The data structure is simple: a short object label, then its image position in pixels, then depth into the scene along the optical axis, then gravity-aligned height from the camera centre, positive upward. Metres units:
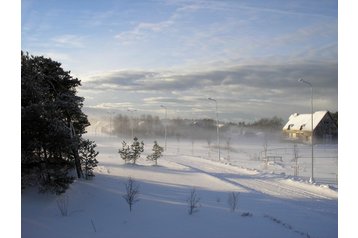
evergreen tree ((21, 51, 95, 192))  12.56 -0.54
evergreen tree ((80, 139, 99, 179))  19.43 -2.09
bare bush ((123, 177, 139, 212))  13.29 -2.97
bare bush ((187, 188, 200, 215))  13.08 -3.23
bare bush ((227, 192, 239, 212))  14.05 -3.34
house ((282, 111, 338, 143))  57.53 -1.22
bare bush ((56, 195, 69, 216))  12.35 -2.98
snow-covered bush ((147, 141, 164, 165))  32.51 -2.75
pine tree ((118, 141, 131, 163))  31.41 -2.88
